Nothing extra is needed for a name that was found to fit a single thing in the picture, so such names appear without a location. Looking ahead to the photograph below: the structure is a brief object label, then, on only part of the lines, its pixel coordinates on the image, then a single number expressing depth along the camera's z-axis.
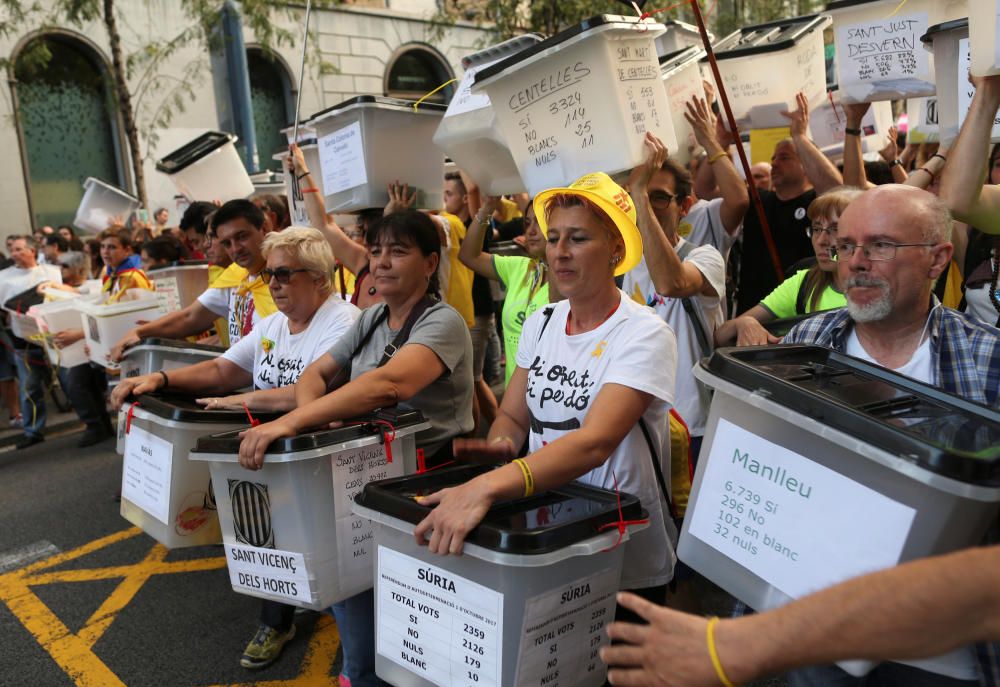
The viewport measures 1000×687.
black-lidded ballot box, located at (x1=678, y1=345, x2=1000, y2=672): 1.27
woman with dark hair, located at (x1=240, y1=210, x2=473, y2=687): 2.49
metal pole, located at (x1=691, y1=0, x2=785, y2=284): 3.02
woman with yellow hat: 1.99
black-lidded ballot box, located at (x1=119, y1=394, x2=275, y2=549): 2.76
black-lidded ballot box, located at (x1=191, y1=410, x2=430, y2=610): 2.28
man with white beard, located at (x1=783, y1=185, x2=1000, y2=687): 1.78
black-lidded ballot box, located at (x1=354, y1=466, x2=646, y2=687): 1.65
